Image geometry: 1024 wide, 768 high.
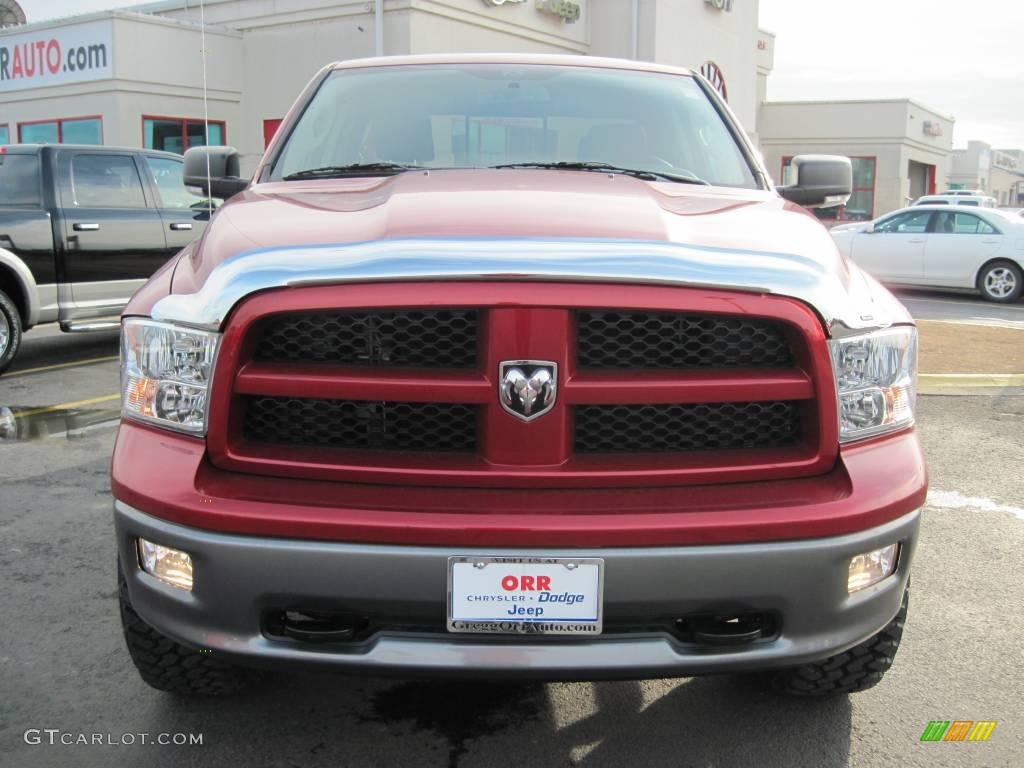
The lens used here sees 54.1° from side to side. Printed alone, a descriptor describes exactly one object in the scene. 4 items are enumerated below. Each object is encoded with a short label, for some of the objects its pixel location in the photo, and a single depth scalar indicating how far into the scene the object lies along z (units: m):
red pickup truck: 2.01
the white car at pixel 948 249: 14.55
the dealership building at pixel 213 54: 18.56
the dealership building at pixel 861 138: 39.19
